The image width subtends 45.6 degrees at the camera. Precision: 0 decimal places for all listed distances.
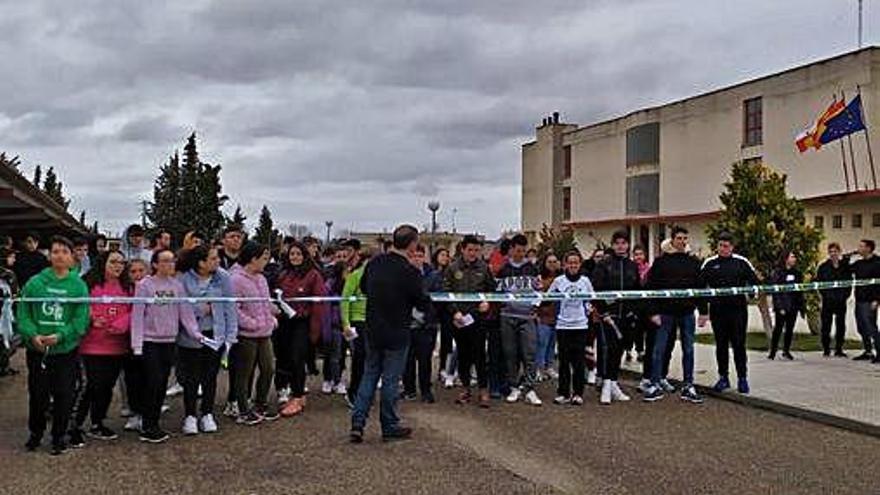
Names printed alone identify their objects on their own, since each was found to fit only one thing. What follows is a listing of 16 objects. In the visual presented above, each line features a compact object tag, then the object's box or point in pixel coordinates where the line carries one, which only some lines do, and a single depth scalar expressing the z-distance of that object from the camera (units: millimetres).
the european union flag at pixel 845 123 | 38062
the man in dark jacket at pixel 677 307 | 11539
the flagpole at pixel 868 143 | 39969
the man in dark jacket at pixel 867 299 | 14641
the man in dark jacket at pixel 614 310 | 11586
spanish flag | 38228
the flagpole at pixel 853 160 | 40812
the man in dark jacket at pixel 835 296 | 15312
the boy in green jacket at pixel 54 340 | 8477
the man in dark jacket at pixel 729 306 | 11523
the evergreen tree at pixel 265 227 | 45694
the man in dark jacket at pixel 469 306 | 11281
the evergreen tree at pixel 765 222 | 19156
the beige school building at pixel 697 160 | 40688
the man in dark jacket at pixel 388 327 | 9062
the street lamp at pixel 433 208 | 43812
